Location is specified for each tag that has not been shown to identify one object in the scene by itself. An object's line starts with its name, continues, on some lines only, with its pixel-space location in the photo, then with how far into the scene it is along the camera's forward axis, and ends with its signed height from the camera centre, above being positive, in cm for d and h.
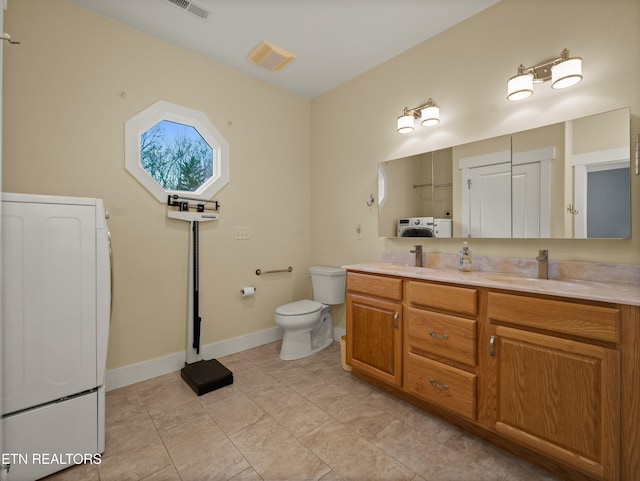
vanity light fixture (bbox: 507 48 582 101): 166 +100
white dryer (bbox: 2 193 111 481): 130 -43
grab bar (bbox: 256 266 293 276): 302 -34
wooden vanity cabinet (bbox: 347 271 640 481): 118 -64
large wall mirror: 160 +37
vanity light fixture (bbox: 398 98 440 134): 231 +101
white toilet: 265 -73
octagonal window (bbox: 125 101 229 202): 231 +77
